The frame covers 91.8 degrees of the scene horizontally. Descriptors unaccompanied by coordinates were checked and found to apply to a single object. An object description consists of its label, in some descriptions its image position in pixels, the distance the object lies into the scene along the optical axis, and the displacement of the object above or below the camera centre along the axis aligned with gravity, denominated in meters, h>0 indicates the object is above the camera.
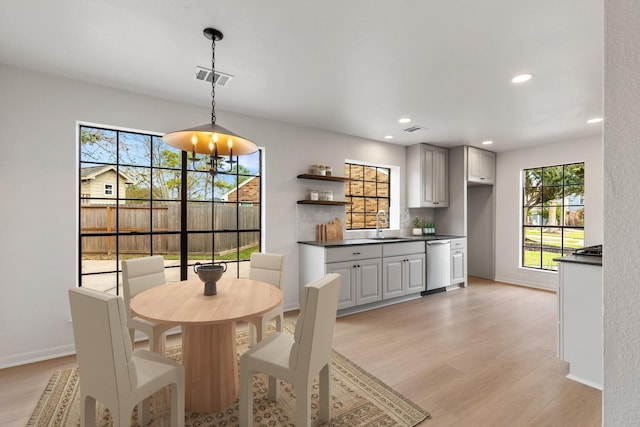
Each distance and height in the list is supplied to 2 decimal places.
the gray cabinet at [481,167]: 5.43 +0.85
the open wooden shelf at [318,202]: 4.11 +0.16
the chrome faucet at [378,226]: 5.03 -0.20
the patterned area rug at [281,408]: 1.90 -1.27
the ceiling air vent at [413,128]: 4.30 +1.21
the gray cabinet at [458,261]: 5.18 -0.80
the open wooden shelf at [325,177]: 4.10 +0.50
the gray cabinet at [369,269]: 3.82 -0.73
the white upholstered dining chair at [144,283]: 2.20 -0.57
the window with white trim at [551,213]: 4.96 +0.01
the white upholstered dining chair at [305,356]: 1.60 -0.80
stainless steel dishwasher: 4.83 -0.79
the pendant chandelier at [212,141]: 1.91 +0.50
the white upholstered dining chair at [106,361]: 1.39 -0.68
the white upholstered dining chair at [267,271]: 2.85 -0.54
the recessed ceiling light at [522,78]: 2.71 +1.21
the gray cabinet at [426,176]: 5.21 +0.65
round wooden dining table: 1.86 -0.82
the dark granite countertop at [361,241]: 3.84 -0.37
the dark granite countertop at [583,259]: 2.34 -0.36
